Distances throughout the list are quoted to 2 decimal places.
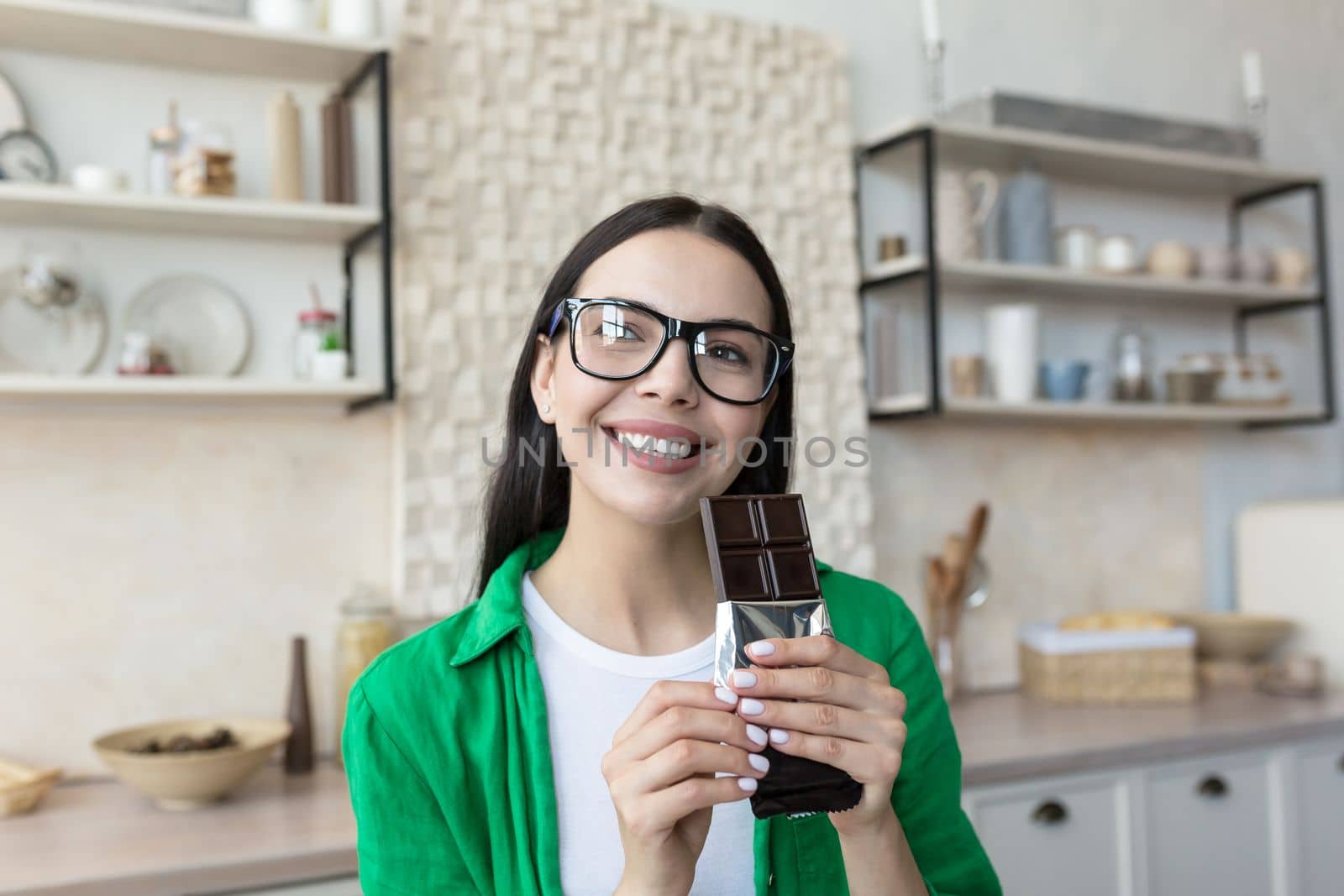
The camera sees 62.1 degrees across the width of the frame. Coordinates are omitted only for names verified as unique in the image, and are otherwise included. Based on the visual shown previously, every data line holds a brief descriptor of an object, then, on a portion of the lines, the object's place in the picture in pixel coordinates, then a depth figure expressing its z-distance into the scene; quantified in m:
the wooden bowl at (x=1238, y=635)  2.83
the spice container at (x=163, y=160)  2.00
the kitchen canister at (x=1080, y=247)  2.79
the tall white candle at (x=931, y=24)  2.66
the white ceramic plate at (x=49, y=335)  1.95
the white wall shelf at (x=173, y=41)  1.88
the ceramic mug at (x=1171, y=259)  2.88
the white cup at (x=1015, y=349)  2.63
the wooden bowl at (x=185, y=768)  1.75
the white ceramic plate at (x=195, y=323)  2.05
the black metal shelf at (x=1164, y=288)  2.53
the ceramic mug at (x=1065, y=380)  2.68
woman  1.01
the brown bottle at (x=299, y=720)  2.03
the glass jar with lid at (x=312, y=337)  2.07
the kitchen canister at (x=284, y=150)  2.07
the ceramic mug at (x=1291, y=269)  3.06
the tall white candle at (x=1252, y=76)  3.12
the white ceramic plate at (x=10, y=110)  1.96
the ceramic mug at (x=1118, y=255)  2.82
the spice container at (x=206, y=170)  1.97
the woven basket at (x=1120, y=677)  2.62
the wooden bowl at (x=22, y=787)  1.77
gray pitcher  2.72
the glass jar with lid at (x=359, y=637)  2.07
